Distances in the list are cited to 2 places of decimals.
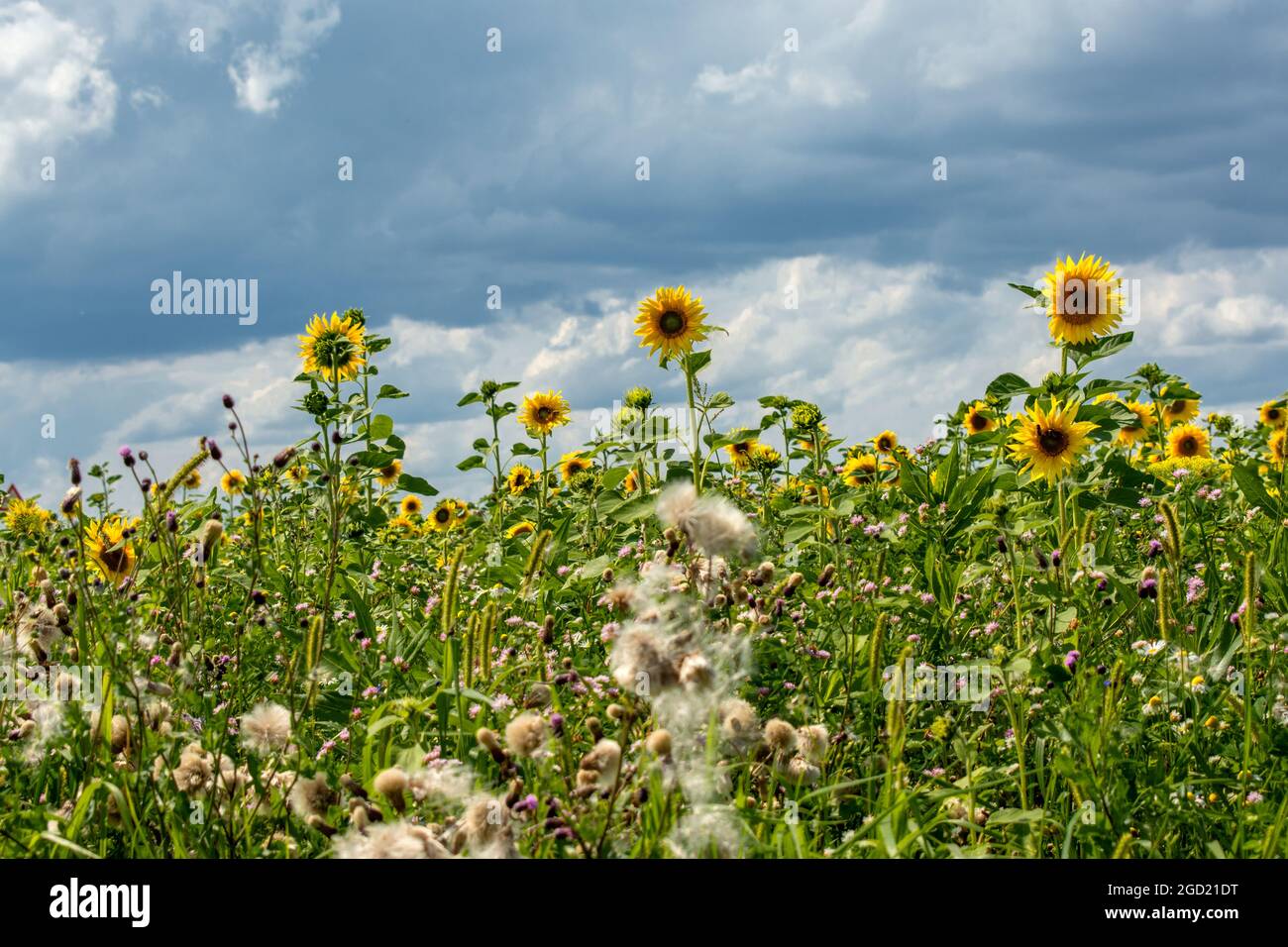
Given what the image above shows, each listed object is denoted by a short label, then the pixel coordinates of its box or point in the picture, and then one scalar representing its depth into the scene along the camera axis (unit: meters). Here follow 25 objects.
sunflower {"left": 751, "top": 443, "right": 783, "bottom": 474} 7.09
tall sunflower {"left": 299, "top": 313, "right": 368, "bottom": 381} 6.86
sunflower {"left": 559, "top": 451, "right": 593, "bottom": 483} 8.66
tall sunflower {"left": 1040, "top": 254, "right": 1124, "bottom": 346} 5.70
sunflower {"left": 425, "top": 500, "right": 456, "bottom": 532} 9.11
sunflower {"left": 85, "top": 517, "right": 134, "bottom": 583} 4.69
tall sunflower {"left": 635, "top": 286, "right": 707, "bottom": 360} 5.57
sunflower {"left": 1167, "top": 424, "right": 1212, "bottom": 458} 9.30
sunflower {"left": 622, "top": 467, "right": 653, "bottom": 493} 6.00
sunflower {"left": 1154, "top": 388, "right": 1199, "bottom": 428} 8.81
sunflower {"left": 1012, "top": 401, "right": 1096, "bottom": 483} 5.05
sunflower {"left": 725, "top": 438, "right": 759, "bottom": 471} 7.77
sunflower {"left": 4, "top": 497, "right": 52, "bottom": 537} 4.33
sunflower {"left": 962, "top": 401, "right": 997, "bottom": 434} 7.99
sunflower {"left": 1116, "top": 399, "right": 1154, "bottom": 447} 6.93
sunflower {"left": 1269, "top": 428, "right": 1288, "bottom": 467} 7.12
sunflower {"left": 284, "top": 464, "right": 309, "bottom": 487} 7.86
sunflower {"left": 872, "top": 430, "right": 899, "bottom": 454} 8.75
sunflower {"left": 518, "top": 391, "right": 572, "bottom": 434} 8.23
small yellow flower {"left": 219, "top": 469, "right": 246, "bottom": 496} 9.27
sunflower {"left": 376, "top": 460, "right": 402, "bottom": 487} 8.75
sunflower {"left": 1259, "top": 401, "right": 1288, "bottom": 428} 8.73
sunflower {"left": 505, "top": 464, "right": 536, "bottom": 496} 8.79
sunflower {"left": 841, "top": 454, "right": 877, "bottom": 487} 6.63
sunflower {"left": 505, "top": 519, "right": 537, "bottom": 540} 7.39
